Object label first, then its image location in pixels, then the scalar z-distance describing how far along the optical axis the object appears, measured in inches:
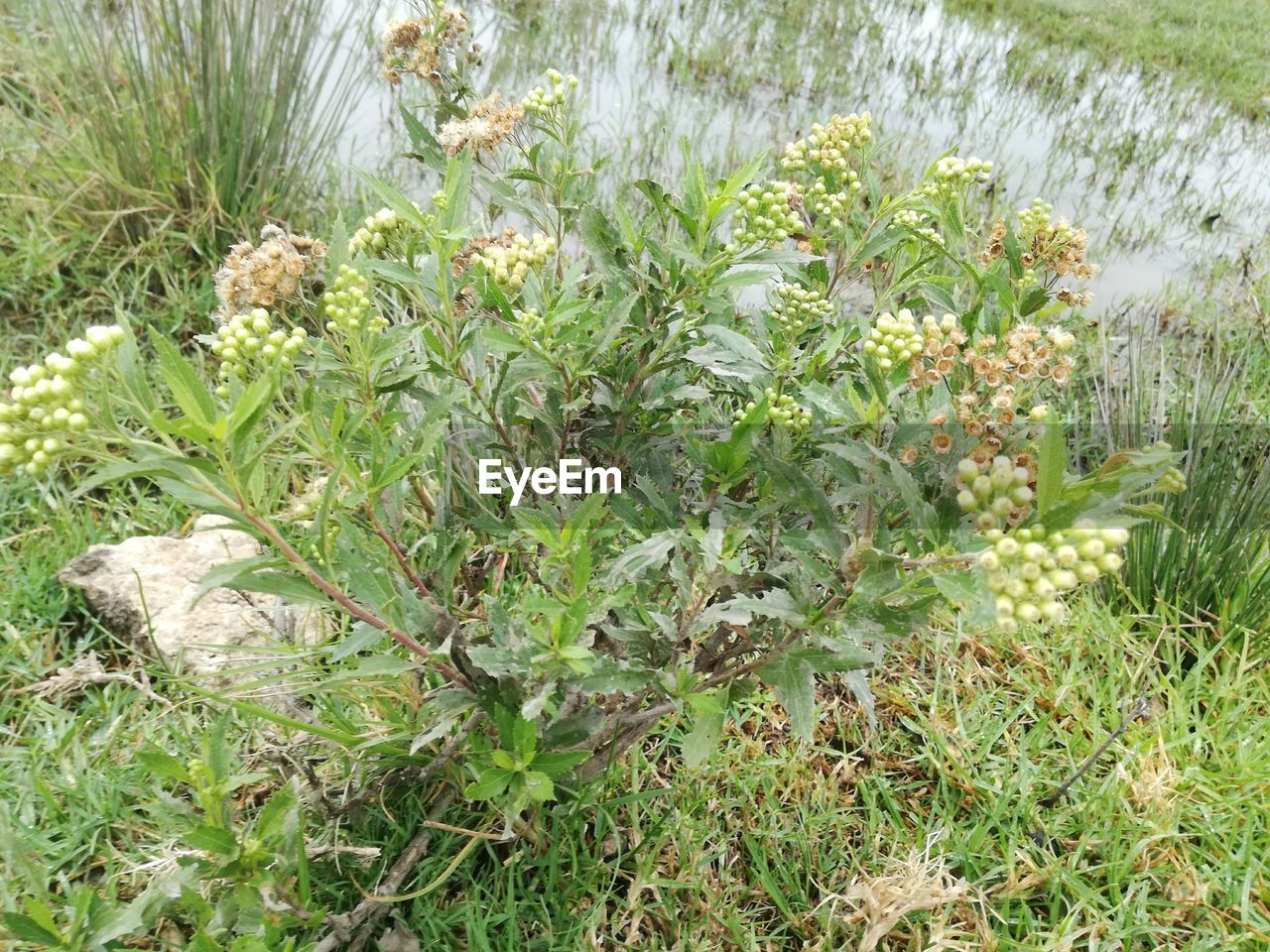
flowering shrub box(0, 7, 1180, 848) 36.4
